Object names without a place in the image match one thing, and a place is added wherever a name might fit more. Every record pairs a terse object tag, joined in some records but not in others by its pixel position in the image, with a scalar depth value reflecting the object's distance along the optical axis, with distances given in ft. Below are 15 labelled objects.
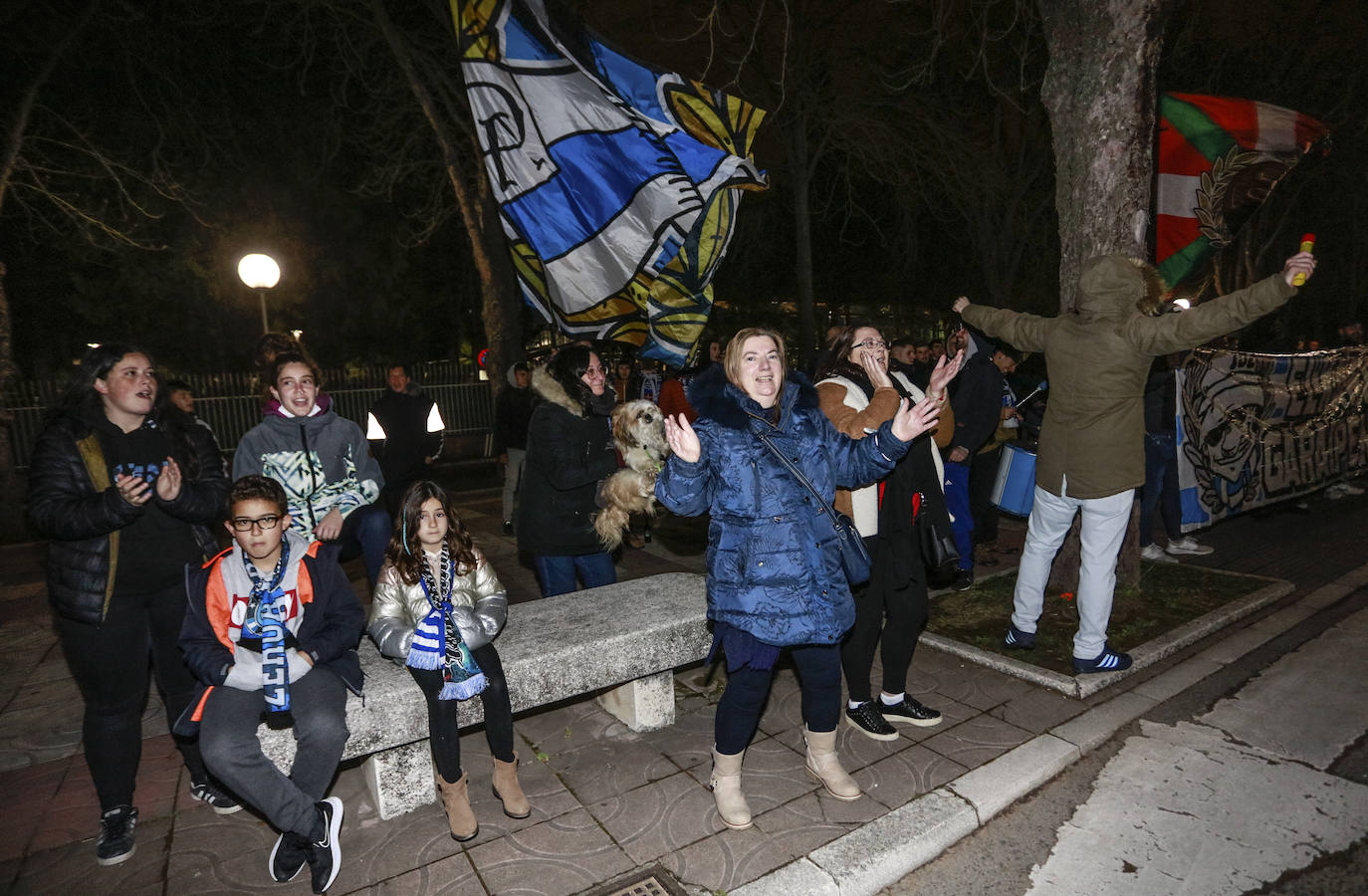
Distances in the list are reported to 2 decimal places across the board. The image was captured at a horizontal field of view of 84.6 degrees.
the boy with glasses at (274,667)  9.20
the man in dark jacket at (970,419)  18.80
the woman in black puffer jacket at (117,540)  9.82
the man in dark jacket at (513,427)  25.99
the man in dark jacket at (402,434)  21.47
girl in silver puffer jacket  10.11
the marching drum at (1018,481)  20.64
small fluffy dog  13.44
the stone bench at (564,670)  10.12
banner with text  22.91
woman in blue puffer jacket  9.59
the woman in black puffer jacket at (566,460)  13.14
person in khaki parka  13.48
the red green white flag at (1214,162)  19.86
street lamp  35.35
